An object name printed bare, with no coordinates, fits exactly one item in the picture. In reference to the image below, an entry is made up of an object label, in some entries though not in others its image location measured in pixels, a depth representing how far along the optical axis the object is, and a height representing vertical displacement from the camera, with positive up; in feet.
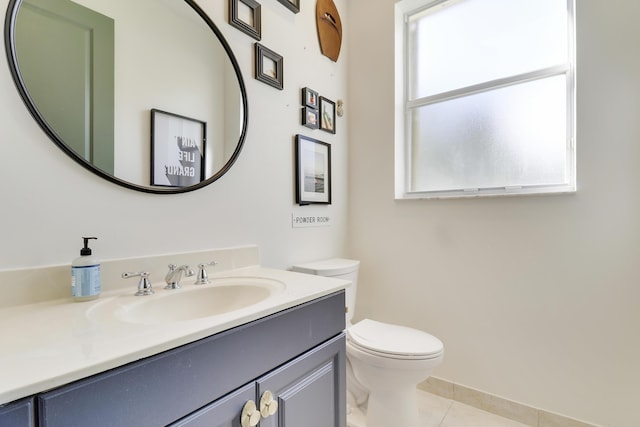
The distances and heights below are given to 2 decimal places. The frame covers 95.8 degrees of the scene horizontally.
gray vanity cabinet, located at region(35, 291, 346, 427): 1.52 -1.14
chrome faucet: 3.11 -0.67
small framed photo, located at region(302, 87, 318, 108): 5.21 +2.13
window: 4.76 +2.15
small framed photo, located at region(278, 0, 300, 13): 4.94 +3.60
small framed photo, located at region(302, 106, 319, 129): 5.21 +1.77
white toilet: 3.93 -2.12
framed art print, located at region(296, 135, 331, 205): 5.10 +0.79
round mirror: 2.61 +1.37
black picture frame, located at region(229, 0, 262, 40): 4.08 +2.88
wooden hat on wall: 5.68 +3.80
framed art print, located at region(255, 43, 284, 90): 4.43 +2.34
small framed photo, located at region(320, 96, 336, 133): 5.69 +1.99
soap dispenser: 2.52 -0.55
